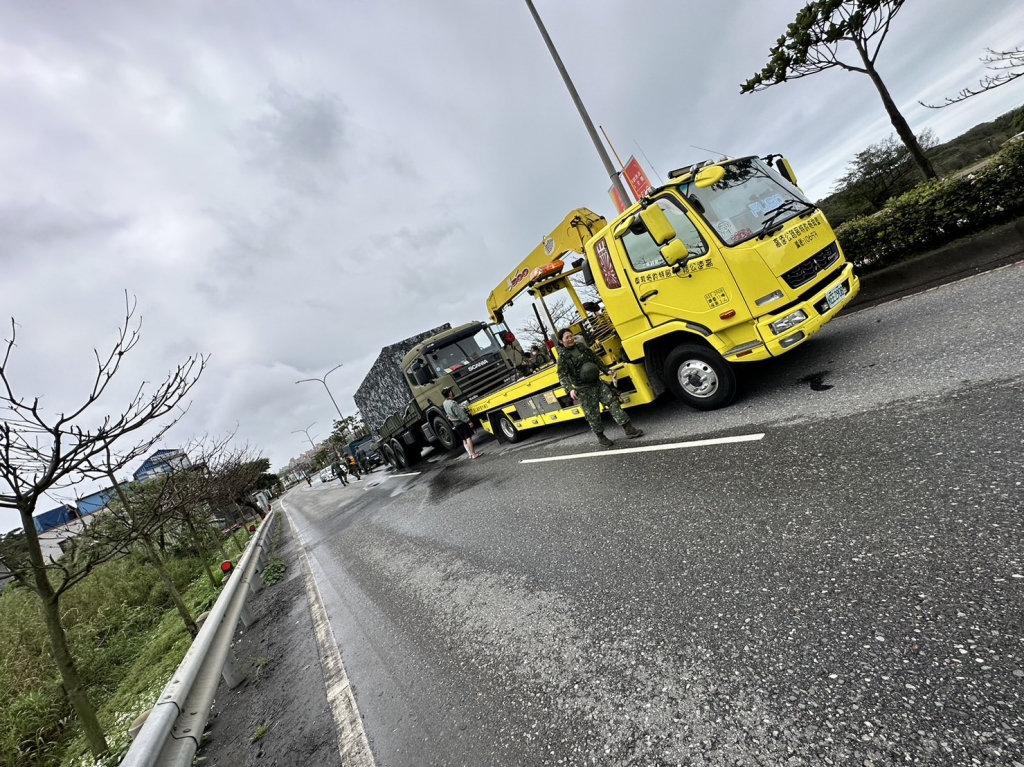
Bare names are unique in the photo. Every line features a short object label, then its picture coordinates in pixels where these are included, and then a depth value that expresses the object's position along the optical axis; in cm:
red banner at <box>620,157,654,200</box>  852
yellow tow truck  457
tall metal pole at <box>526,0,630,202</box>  972
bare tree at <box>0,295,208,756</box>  335
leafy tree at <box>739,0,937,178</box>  1325
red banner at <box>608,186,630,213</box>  977
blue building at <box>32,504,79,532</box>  3013
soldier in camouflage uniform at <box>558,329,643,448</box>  581
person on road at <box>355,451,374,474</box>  2595
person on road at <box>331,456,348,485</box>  2626
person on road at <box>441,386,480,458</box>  1051
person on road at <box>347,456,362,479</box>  2474
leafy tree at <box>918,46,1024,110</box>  905
